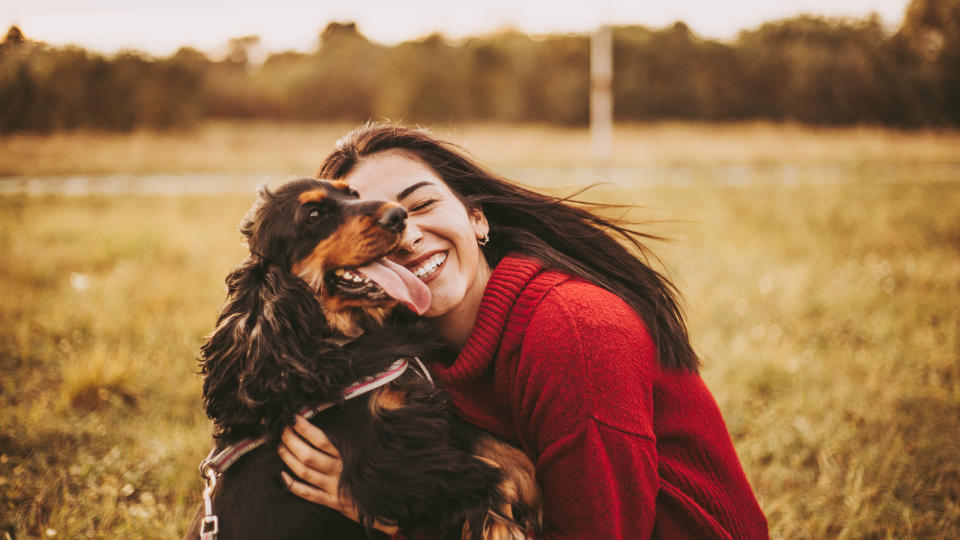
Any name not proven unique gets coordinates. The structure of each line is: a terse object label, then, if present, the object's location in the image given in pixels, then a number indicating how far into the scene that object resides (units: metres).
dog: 1.21
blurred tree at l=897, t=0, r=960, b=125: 13.37
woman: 1.15
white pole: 10.07
